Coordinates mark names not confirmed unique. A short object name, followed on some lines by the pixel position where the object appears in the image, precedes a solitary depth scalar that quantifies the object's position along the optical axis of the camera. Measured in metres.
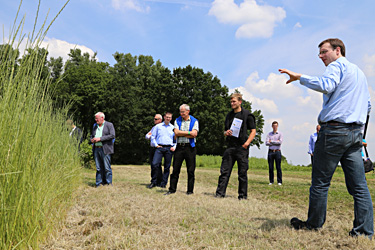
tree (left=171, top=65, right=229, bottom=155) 37.28
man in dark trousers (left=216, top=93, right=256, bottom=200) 6.56
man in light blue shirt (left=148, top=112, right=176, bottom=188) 8.52
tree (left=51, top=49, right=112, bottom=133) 38.47
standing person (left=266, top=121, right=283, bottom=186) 10.71
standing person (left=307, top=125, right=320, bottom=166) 10.19
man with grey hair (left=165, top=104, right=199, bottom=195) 6.99
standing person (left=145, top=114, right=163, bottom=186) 8.91
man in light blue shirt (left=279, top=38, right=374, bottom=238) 3.35
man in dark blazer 8.11
